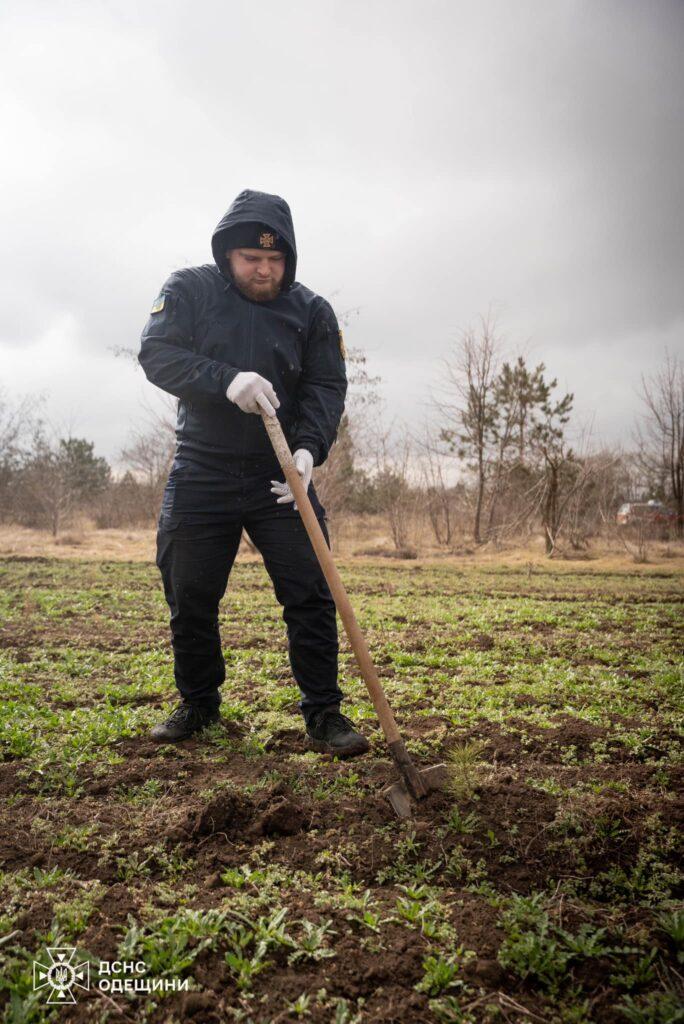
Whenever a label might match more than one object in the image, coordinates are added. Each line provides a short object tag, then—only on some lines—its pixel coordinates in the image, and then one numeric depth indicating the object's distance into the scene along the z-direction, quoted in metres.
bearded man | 3.00
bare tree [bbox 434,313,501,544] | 21.83
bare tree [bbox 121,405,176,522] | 19.45
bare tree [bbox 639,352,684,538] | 17.31
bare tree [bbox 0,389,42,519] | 25.27
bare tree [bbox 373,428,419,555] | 17.81
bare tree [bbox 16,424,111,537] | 22.44
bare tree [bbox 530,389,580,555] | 16.87
